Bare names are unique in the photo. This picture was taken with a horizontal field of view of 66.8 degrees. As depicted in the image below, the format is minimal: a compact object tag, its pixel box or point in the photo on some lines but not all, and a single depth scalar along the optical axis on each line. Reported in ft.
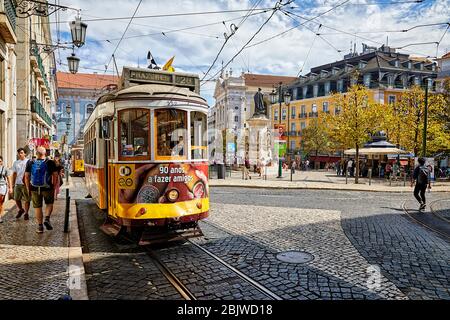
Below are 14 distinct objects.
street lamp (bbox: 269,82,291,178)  78.69
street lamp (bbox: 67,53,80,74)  44.52
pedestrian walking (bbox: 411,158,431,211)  38.06
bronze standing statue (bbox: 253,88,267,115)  96.02
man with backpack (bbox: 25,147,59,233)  24.48
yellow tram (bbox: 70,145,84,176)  97.23
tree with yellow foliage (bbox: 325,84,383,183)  72.02
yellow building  160.54
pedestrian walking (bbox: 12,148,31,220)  29.55
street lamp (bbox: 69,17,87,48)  35.24
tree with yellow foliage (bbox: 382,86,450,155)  81.61
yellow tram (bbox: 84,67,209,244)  20.44
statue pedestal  92.64
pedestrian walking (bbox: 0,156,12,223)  25.08
